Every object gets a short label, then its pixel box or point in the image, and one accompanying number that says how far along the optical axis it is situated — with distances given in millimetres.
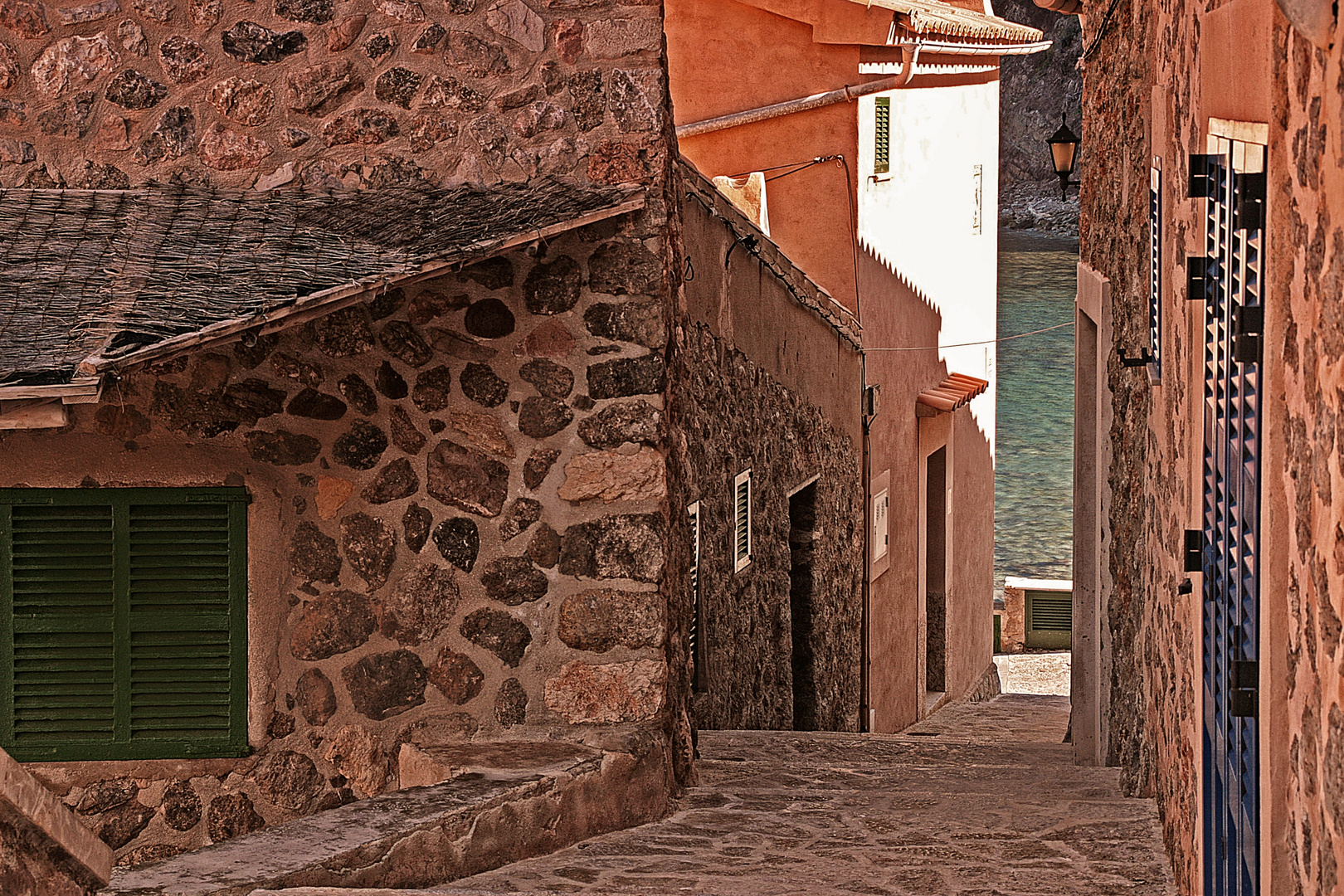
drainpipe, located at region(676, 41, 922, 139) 25922
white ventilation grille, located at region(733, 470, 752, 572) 18328
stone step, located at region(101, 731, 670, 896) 8422
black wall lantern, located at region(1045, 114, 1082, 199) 22172
